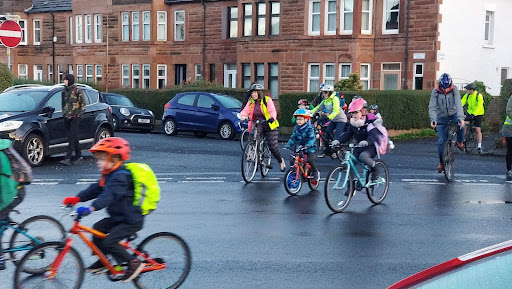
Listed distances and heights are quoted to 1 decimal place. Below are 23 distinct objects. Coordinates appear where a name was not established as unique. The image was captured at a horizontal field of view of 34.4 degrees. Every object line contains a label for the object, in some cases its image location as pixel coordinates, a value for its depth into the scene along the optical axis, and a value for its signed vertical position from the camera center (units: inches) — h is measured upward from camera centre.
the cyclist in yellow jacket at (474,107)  920.9 -48.8
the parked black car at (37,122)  688.4 -55.8
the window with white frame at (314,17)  1510.8 +80.6
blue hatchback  1111.5 -74.7
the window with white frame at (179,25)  1775.3 +73.6
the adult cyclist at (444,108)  624.4 -34.0
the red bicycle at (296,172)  535.2 -72.2
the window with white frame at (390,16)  1411.2 +78.9
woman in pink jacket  617.0 -40.9
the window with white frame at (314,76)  1513.3 -27.0
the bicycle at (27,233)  303.9 -65.3
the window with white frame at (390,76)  1422.2 -23.7
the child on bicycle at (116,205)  267.4 -47.5
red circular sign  710.1 +20.5
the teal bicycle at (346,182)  465.7 -69.2
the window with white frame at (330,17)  1483.8 +79.7
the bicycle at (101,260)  262.2 -67.0
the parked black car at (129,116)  1258.6 -87.3
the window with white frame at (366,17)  1441.9 +78.4
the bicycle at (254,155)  600.1 -69.2
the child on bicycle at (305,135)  539.2 -48.2
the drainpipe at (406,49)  1378.0 +22.6
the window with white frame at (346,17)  1456.7 +78.9
